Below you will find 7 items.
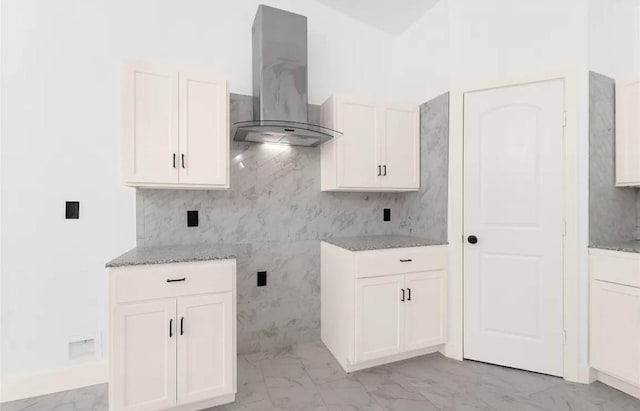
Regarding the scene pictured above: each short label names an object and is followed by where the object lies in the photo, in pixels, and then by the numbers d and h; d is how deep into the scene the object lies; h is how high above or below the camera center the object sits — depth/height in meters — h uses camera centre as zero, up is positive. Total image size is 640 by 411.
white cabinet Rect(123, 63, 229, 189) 1.85 +0.51
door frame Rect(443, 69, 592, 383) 2.01 -0.15
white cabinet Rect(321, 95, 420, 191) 2.46 +0.51
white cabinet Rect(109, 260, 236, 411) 1.57 -0.76
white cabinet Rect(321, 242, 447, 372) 2.14 -0.78
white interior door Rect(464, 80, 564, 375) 2.08 -0.16
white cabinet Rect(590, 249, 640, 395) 1.83 -0.74
